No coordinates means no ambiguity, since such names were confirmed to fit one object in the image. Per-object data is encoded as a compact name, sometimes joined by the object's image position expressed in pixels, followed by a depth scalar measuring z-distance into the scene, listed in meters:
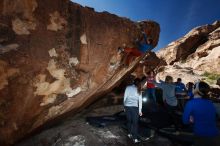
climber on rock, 3.50
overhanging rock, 2.36
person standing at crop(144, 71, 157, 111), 4.16
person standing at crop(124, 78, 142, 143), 3.04
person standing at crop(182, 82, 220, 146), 1.81
